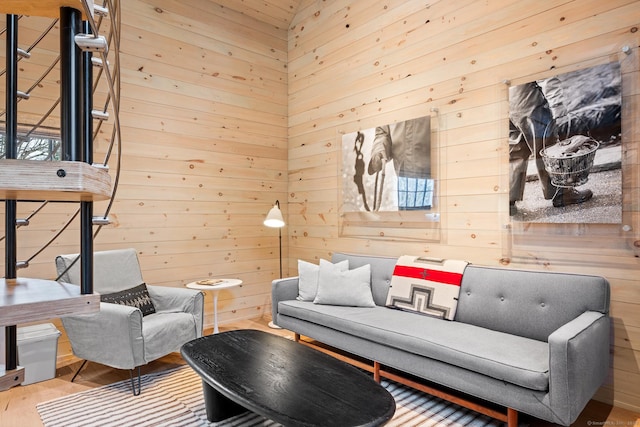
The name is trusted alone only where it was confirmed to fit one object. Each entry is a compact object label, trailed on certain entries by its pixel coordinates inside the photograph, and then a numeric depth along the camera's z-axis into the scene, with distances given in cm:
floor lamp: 414
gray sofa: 191
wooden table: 163
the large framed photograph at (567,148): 238
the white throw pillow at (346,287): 330
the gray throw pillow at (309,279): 352
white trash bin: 282
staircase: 56
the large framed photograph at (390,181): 339
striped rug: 228
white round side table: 363
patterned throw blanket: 287
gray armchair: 264
